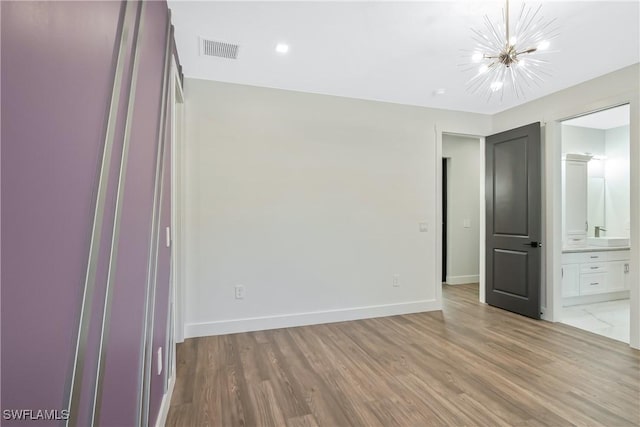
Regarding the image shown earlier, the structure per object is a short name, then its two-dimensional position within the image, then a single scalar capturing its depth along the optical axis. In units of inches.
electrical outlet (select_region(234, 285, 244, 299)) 127.4
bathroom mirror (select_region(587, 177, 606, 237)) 199.3
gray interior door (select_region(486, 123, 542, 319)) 144.6
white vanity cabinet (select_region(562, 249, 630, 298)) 165.5
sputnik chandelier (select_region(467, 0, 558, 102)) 85.6
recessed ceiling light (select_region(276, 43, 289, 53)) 101.1
